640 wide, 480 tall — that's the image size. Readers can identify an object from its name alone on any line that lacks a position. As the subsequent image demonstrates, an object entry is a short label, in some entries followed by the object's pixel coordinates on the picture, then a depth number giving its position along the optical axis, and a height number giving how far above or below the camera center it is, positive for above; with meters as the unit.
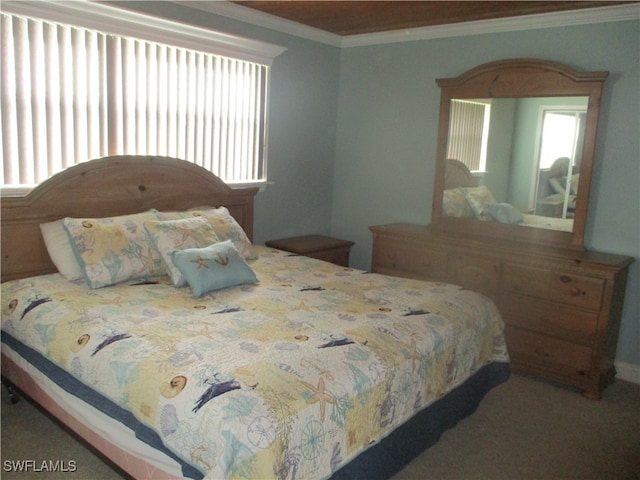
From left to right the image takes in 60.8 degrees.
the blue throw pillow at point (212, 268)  2.66 -0.63
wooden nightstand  4.17 -0.77
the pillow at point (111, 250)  2.70 -0.57
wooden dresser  3.22 -0.85
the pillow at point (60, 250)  2.79 -0.60
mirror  3.48 +0.05
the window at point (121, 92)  2.88 +0.28
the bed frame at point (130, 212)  2.14 -0.47
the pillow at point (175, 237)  2.79 -0.52
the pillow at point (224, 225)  3.25 -0.51
